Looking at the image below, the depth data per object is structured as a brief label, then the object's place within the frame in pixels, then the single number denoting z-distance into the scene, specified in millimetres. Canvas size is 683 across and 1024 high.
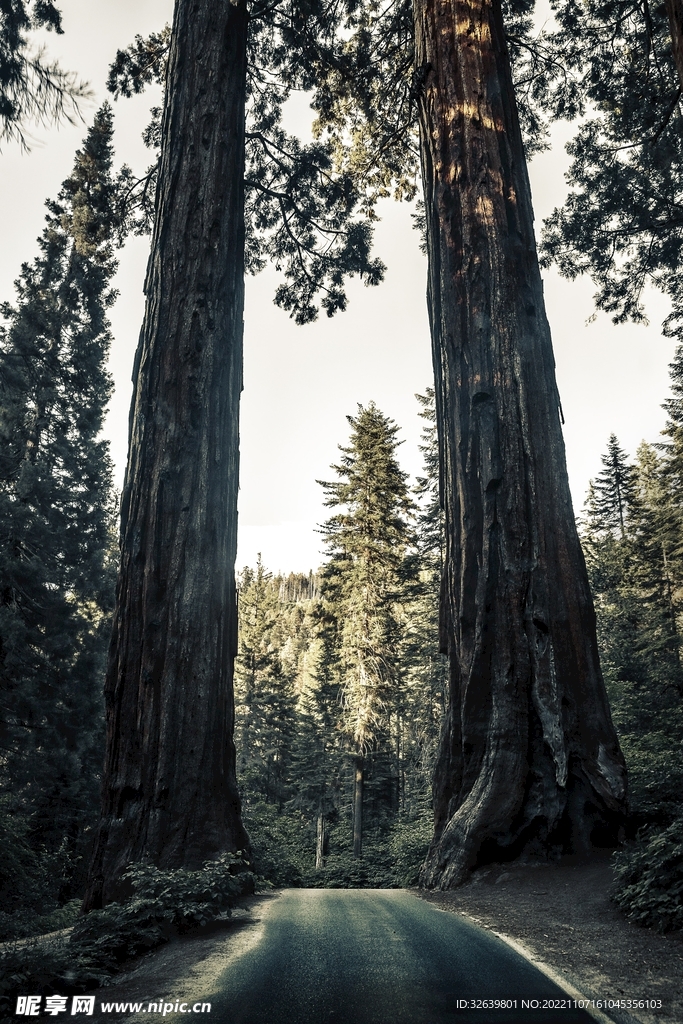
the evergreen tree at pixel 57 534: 15055
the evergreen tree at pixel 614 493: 39500
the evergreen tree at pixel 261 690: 35500
